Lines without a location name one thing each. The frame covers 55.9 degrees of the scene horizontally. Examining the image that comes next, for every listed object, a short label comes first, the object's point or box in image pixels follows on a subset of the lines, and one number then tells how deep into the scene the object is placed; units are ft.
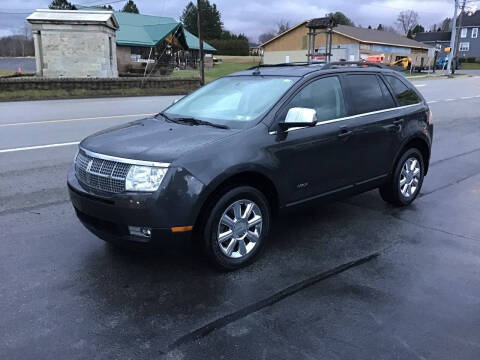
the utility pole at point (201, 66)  97.50
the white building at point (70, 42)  109.19
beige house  194.90
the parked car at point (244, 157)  11.59
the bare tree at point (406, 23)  386.73
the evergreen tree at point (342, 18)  334.24
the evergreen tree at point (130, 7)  301.47
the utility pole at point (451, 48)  160.35
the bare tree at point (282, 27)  361.06
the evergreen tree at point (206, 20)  306.96
